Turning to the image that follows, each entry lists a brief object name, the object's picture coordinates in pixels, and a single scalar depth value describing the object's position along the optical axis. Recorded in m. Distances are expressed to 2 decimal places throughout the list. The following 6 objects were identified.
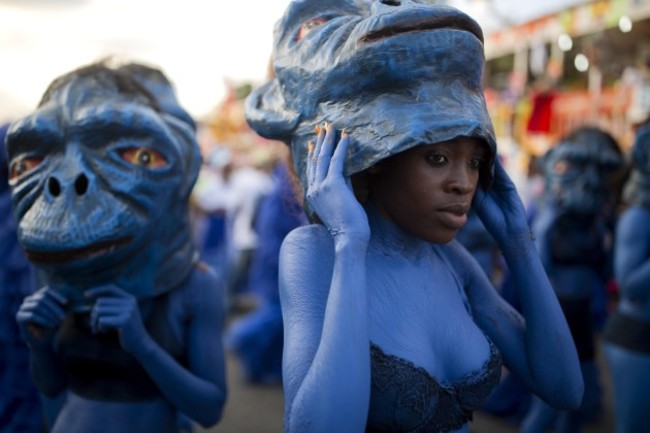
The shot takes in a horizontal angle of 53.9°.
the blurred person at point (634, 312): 3.15
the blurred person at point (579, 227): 3.90
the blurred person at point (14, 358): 2.70
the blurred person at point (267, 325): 5.55
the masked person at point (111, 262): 1.97
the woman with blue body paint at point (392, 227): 1.37
